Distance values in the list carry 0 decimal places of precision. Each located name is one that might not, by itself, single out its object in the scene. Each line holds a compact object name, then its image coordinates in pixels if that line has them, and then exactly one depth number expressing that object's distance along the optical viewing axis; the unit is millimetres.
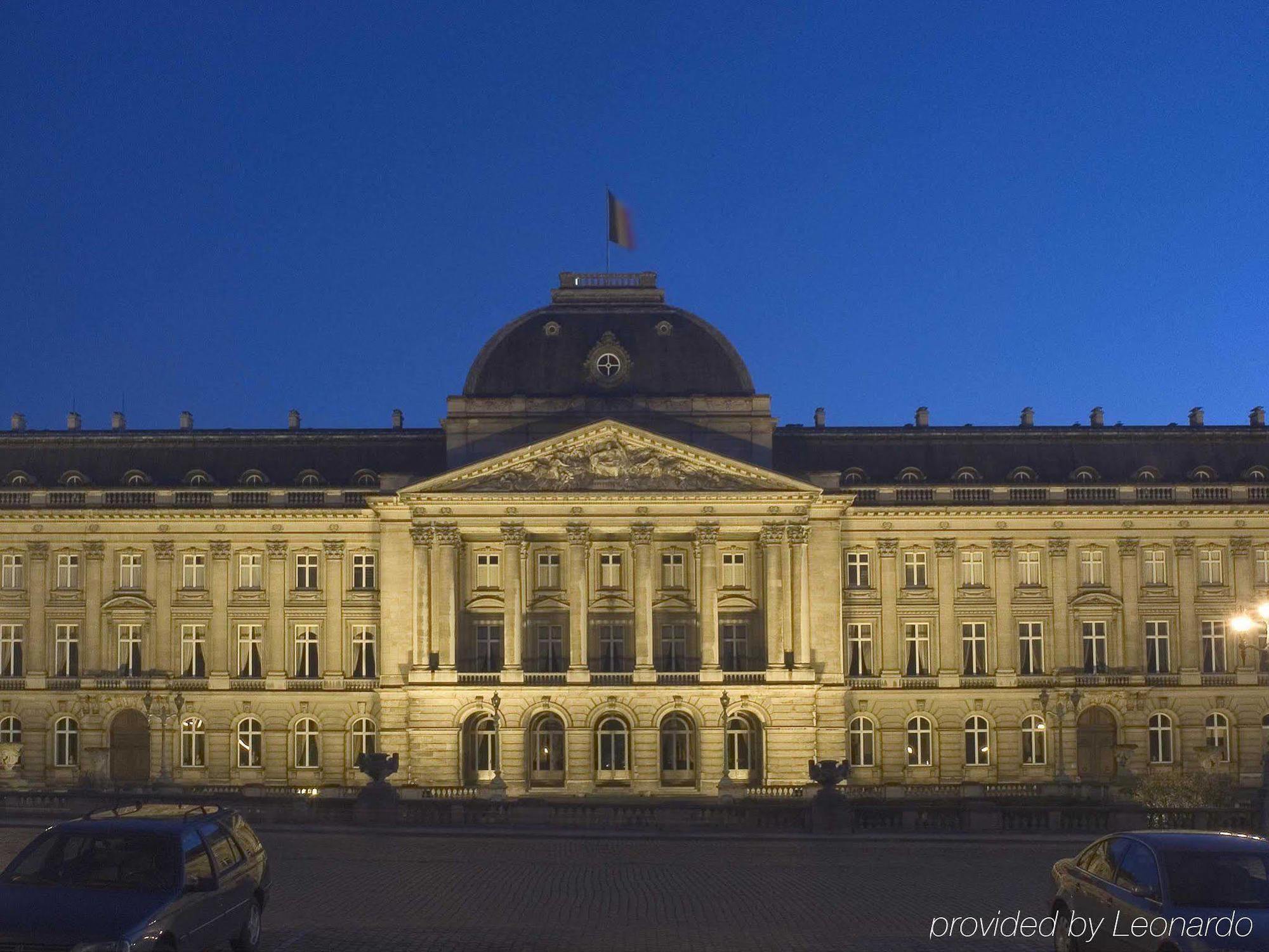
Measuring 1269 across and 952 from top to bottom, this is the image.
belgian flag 77375
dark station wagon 18250
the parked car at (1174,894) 18125
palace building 72062
